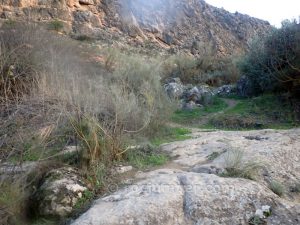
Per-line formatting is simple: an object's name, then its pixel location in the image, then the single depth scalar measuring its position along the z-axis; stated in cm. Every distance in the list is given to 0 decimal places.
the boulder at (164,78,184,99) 746
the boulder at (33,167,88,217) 267
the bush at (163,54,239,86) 946
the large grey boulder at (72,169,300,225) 244
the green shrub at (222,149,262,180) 302
